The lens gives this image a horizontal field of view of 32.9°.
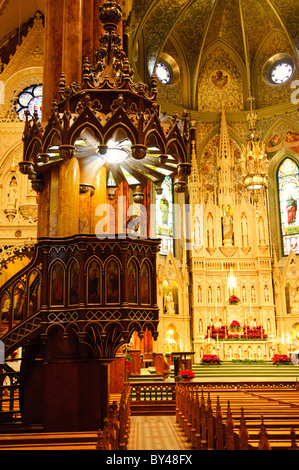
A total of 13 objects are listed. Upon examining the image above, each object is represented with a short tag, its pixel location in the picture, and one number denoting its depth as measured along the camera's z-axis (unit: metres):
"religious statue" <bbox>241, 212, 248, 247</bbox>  25.83
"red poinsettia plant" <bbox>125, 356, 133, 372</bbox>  16.12
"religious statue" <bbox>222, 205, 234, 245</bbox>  25.83
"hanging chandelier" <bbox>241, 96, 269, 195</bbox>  21.47
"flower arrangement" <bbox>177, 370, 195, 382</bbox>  14.11
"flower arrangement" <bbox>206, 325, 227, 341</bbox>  23.28
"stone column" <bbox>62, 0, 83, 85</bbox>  9.49
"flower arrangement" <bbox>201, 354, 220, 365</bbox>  20.62
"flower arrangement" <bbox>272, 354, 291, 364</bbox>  20.38
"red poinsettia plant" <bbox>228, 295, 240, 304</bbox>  24.11
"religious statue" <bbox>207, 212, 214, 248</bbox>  25.83
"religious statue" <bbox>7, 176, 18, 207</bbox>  17.42
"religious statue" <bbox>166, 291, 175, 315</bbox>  24.25
